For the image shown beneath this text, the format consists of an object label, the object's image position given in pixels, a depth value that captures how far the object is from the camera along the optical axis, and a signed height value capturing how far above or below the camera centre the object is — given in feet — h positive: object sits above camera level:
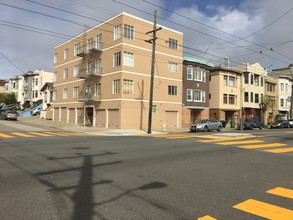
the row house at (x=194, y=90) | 111.87 +13.00
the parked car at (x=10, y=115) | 123.58 -0.86
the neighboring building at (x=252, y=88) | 137.97 +17.83
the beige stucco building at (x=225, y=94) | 124.20 +12.69
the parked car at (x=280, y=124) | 121.38 -3.05
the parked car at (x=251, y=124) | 108.01 -2.95
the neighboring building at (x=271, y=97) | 153.75 +13.75
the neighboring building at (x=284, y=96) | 166.08 +16.14
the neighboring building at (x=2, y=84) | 264.07 +33.04
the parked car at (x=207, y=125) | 86.83 -3.11
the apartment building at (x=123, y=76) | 90.53 +16.66
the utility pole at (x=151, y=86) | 74.66 +11.31
